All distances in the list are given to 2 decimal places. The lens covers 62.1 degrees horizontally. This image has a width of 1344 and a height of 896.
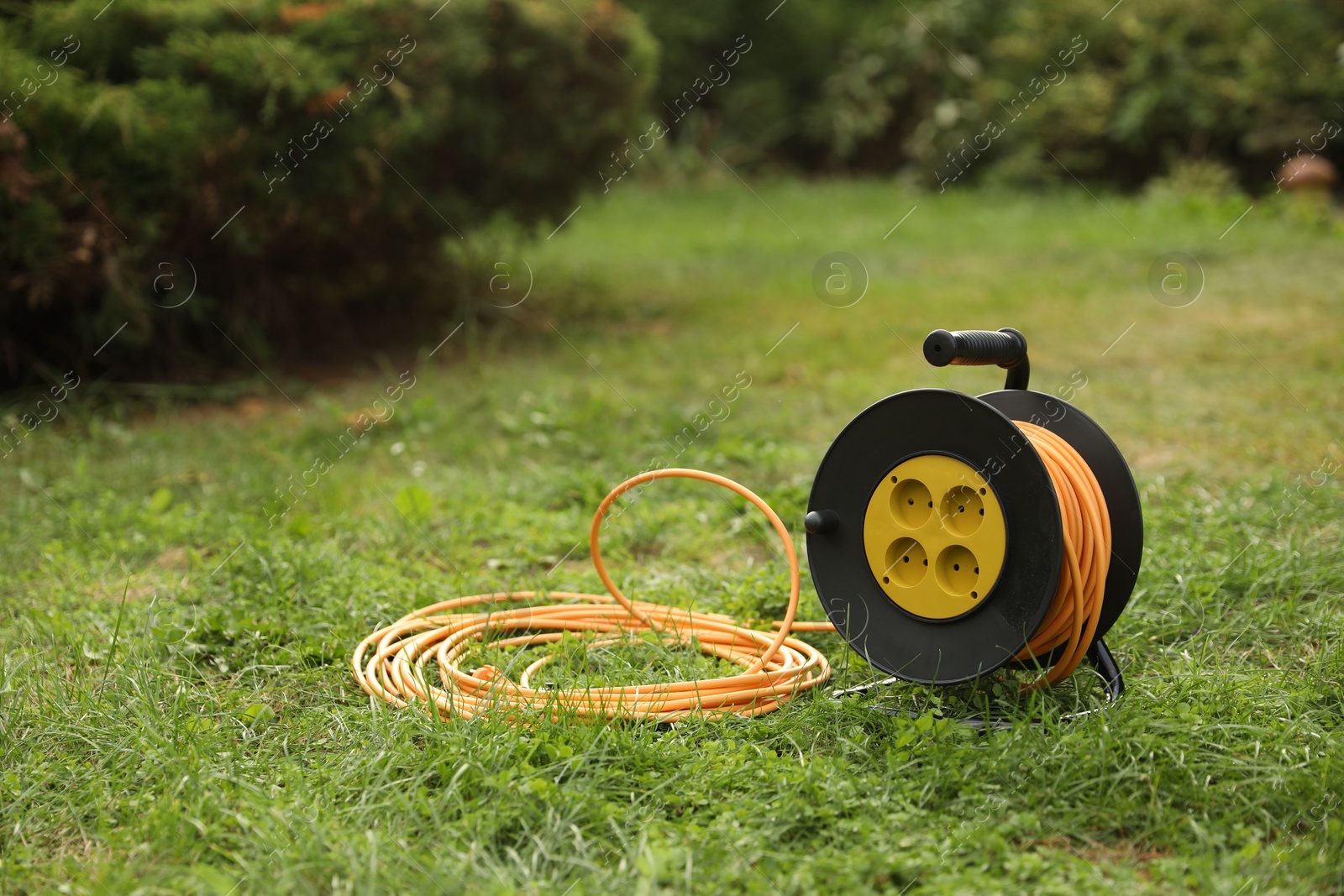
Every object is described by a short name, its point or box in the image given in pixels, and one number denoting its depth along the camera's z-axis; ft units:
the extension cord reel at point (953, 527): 7.27
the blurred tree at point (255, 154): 15.57
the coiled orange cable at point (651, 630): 7.44
